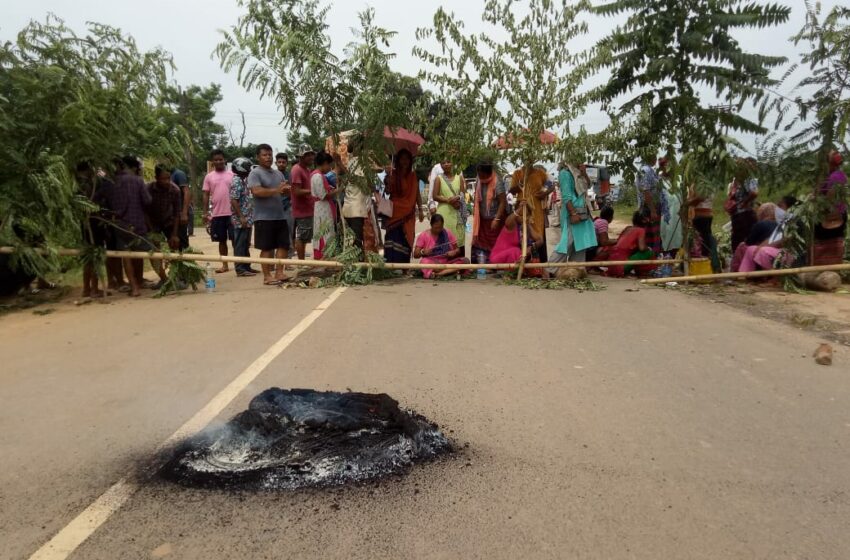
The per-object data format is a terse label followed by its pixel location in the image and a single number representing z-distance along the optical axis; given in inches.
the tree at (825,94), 323.9
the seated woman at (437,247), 408.2
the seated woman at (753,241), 382.9
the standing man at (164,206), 377.4
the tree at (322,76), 350.3
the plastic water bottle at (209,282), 358.9
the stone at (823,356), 201.9
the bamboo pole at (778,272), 329.4
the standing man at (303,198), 426.3
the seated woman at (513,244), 402.0
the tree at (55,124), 294.7
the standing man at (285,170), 484.9
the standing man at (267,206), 390.0
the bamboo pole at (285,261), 334.7
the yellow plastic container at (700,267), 389.7
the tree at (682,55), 407.2
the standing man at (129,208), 340.2
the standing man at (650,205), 426.0
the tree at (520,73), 360.5
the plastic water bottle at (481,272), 407.2
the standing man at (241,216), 434.6
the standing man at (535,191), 396.8
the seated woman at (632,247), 418.0
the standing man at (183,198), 401.1
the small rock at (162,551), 98.7
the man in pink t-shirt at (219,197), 438.0
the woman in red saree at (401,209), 417.1
